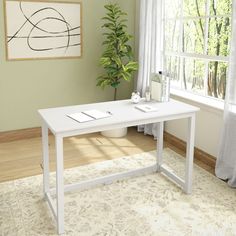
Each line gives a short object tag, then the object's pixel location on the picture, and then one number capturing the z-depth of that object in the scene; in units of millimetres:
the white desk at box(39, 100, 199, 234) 2303
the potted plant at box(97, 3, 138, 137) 4145
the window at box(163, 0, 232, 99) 3420
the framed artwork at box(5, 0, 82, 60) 3930
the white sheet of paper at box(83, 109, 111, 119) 2534
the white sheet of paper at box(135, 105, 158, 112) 2744
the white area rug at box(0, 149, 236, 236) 2408
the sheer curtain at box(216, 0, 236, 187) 2932
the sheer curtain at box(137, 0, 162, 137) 3994
